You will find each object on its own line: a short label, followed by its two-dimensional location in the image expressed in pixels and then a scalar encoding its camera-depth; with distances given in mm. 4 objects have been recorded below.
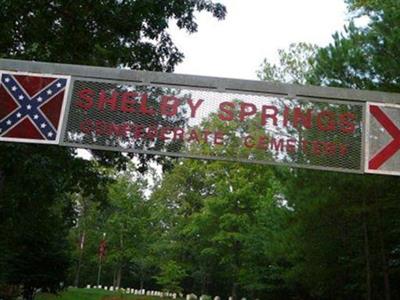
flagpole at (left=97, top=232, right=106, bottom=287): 49372
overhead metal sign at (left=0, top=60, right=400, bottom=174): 5547
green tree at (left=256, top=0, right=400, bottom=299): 13438
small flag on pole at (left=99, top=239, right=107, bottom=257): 49162
